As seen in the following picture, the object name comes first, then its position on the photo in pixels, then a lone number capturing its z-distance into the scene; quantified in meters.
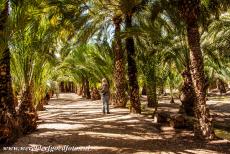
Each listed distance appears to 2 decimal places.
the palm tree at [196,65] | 5.15
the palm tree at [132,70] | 7.93
